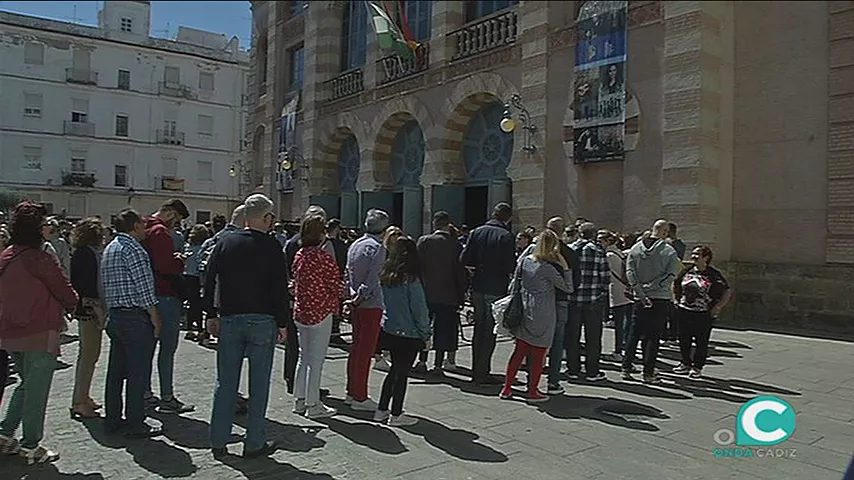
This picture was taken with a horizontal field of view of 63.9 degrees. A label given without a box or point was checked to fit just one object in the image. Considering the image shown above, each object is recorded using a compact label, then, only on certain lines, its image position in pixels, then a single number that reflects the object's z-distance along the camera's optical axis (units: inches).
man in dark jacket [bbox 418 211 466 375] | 322.3
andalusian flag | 746.2
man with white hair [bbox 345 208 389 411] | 254.1
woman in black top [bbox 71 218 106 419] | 234.8
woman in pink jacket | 190.4
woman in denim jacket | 239.1
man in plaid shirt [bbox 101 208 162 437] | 214.7
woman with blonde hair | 266.7
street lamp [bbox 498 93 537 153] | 595.0
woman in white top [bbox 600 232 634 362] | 372.8
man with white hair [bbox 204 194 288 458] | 195.3
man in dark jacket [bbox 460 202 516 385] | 303.7
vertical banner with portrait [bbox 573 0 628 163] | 476.1
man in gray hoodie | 313.3
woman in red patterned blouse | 236.5
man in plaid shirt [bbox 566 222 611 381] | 317.4
